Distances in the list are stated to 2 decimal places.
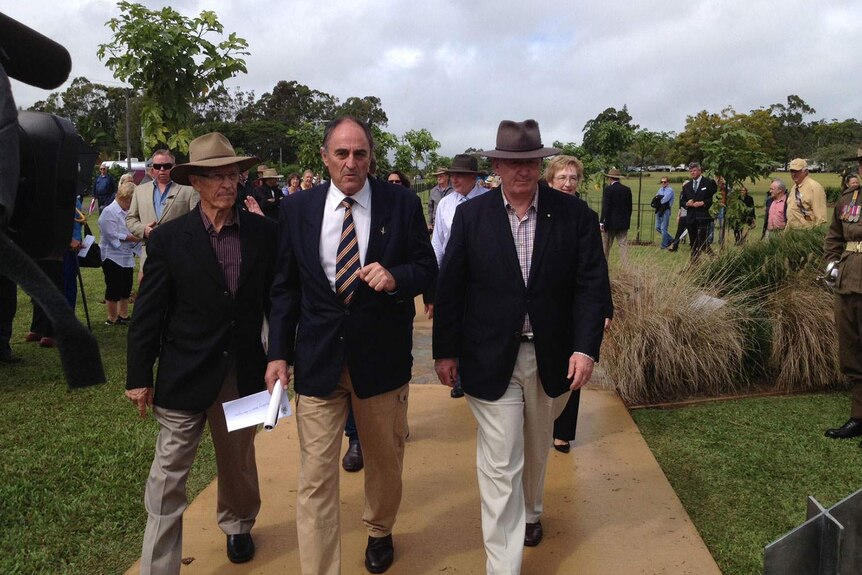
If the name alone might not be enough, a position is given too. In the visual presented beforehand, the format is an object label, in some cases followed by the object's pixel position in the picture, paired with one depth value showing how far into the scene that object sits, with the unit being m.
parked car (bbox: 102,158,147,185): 17.70
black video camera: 0.94
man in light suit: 6.09
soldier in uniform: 5.14
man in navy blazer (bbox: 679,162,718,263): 15.66
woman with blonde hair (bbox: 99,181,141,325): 8.72
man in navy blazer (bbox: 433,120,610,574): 3.48
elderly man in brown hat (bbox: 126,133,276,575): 3.32
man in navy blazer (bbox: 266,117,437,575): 3.34
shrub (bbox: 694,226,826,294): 6.71
